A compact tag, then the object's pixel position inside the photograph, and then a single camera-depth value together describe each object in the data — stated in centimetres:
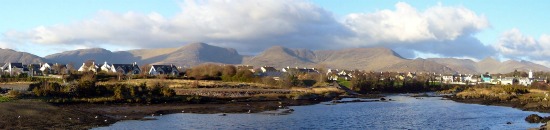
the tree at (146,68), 15770
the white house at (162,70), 15206
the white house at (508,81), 19131
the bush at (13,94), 5747
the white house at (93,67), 15324
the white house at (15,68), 14424
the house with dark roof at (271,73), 18312
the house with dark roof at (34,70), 14540
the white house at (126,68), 15212
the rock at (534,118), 4547
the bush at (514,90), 10325
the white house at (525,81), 19320
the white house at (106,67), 16162
